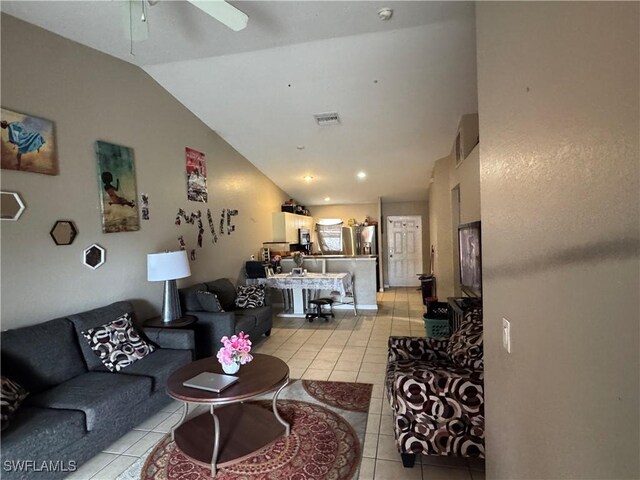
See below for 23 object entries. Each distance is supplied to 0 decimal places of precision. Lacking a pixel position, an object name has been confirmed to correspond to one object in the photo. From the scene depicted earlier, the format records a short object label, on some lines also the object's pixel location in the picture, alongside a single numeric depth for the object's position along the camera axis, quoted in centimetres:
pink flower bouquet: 236
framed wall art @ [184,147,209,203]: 455
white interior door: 888
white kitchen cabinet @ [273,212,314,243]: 722
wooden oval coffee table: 210
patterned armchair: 191
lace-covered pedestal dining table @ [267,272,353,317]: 571
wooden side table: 347
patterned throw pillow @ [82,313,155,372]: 276
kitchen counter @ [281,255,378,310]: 633
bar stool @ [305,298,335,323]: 576
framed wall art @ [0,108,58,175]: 246
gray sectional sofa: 192
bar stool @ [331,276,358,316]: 620
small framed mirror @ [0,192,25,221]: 244
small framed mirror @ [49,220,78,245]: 279
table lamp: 348
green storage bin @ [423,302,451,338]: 423
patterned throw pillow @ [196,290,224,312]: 410
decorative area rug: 207
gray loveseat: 388
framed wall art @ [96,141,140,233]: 324
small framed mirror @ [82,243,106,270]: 305
